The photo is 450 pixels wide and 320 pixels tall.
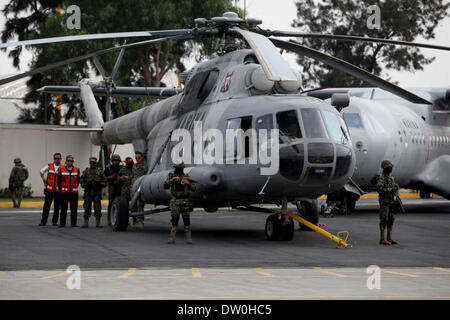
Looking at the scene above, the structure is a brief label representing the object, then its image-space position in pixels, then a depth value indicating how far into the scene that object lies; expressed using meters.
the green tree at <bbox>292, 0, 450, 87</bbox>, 60.19
